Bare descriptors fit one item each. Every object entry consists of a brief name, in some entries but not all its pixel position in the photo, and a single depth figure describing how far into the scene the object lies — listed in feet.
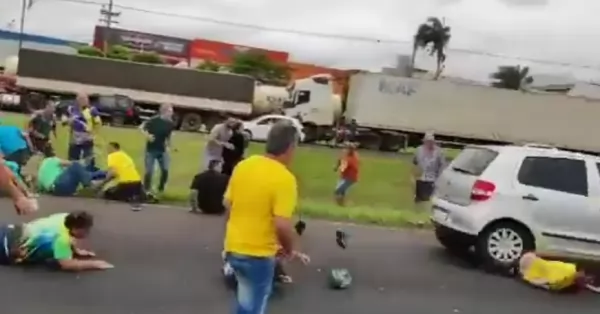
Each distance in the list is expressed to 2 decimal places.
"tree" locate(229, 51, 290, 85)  260.62
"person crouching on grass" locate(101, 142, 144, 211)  47.57
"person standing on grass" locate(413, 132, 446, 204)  59.11
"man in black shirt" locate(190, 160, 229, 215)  46.70
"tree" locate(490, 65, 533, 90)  299.32
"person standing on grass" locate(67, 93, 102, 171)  52.08
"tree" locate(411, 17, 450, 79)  269.44
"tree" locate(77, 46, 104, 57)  224.33
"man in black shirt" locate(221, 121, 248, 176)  51.00
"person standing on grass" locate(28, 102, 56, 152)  56.85
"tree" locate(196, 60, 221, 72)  236.10
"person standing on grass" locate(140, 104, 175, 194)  51.21
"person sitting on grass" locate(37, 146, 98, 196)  47.75
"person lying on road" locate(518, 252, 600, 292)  34.01
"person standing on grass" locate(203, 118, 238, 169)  50.96
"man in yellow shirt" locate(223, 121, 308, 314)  17.80
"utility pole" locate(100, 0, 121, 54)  294.74
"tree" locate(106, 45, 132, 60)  221.37
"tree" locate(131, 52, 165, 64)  214.83
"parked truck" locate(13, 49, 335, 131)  156.15
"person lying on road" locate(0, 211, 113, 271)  29.45
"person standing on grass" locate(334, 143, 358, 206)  60.44
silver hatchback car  36.99
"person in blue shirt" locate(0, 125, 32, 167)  45.68
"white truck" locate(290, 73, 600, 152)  146.10
